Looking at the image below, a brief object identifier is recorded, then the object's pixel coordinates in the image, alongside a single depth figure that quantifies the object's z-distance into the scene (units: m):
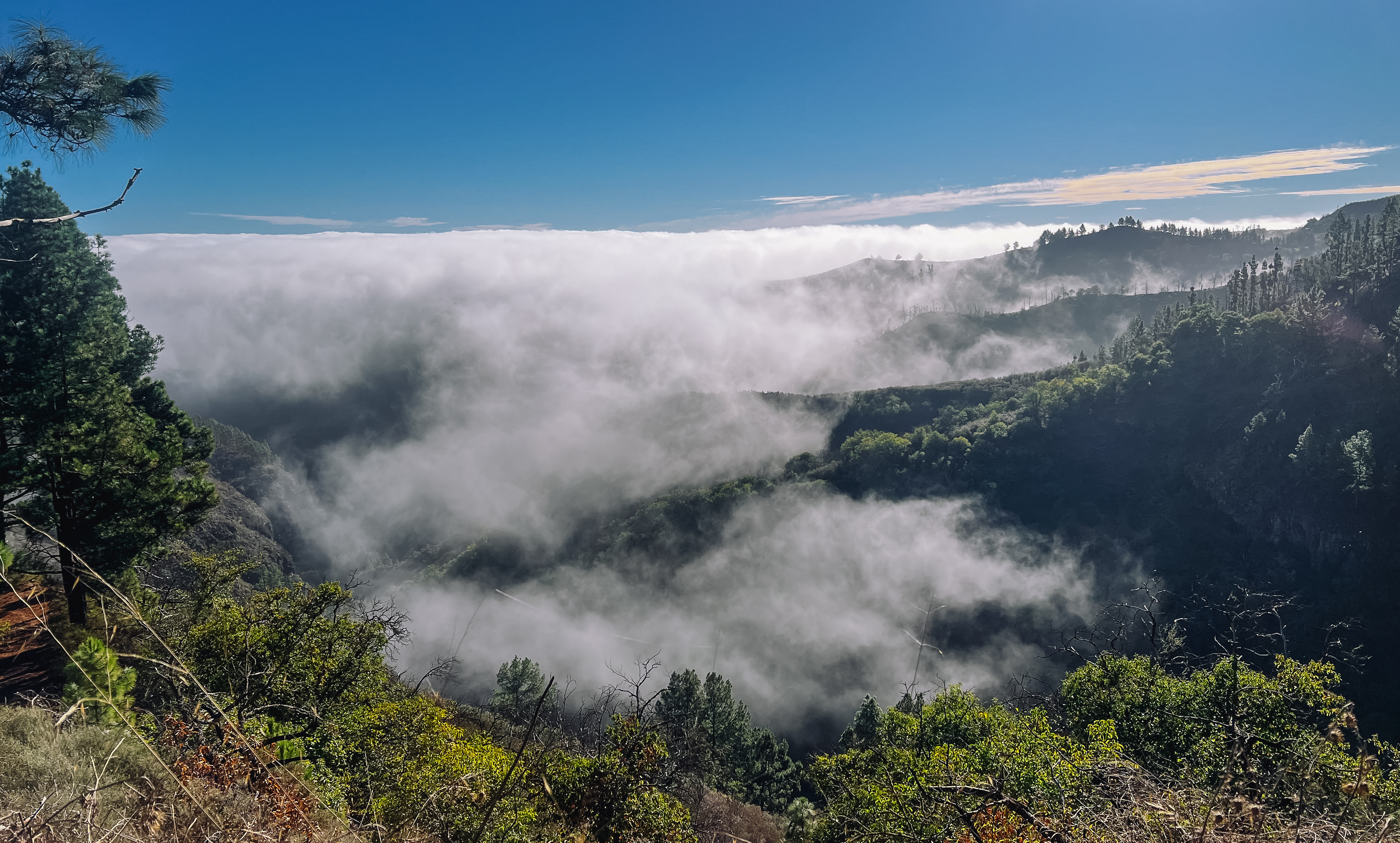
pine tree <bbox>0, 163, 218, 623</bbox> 18.80
